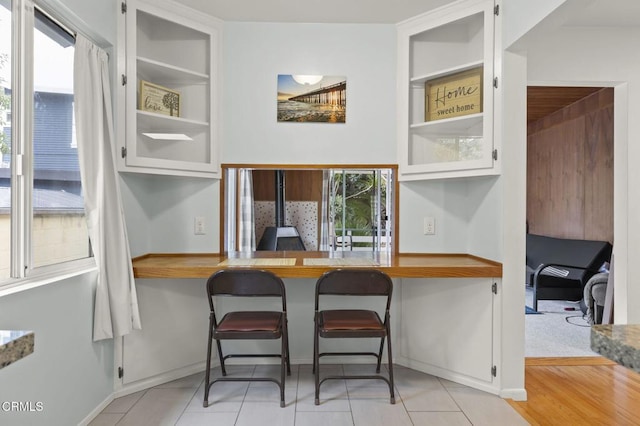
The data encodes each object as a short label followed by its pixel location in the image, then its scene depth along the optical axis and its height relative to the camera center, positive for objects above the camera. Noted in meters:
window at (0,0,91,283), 1.51 +0.25
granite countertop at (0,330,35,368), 0.74 -0.28
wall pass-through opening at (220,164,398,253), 2.87 +0.01
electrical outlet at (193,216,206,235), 2.63 -0.11
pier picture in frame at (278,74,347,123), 2.65 +0.83
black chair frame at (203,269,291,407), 2.00 -0.44
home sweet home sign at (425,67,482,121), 2.35 +0.77
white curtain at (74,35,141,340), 1.88 +0.07
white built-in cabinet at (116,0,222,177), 2.24 +0.80
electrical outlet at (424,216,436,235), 2.68 -0.10
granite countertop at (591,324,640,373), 0.64 -0.24
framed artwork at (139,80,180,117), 2.35 +0.72
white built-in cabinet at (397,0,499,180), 2.26 +0.82
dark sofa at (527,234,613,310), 4.00 -0.64
